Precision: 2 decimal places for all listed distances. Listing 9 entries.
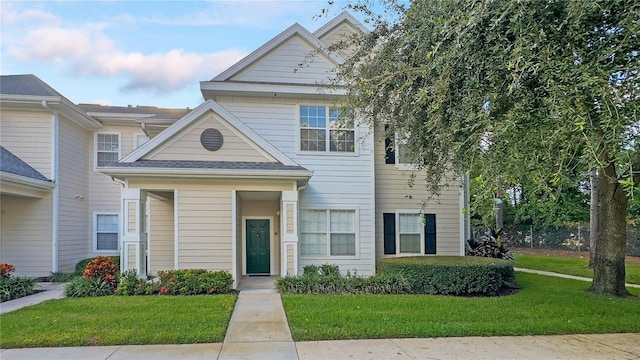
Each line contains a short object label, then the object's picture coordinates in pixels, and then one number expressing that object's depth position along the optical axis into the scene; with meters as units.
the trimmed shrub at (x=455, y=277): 10.20
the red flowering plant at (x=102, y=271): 9.91
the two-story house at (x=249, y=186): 10.81
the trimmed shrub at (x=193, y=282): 9.80
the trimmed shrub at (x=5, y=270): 10.44
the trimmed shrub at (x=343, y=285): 10.07
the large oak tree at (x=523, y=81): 4.14
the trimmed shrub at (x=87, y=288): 9.52
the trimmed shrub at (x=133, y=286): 9.66
